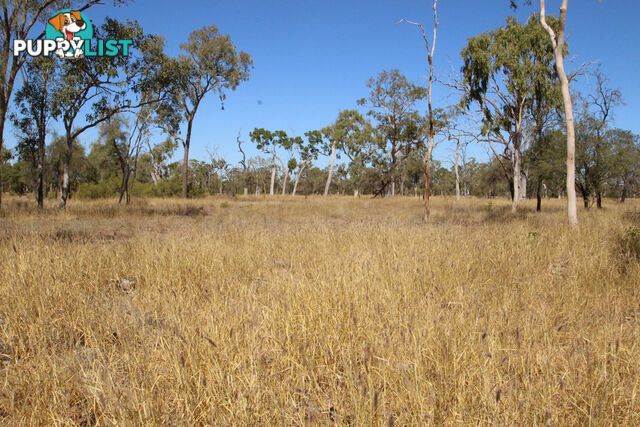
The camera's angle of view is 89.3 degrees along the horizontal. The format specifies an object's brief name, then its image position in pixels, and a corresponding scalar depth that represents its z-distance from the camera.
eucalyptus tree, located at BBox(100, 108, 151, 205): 21.05
